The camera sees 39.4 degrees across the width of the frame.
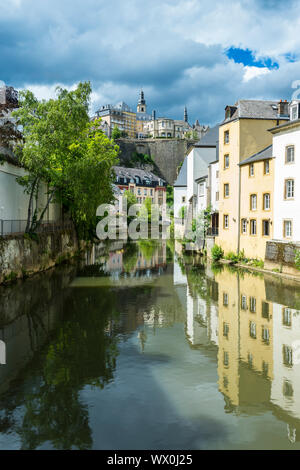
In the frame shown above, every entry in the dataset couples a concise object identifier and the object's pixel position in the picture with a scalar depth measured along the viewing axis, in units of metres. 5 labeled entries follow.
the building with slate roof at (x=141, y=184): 94.56
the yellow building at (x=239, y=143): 31.08
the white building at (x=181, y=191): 63.84
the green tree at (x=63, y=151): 22.11
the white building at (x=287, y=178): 25.16
